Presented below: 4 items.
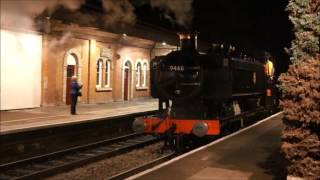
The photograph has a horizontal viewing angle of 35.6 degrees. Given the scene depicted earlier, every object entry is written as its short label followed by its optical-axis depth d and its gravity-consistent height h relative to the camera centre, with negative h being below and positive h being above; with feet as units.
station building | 64.18 +3.58
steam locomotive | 41.32 -0.21
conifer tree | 20.54 -0.28
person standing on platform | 63.00 -0.57
